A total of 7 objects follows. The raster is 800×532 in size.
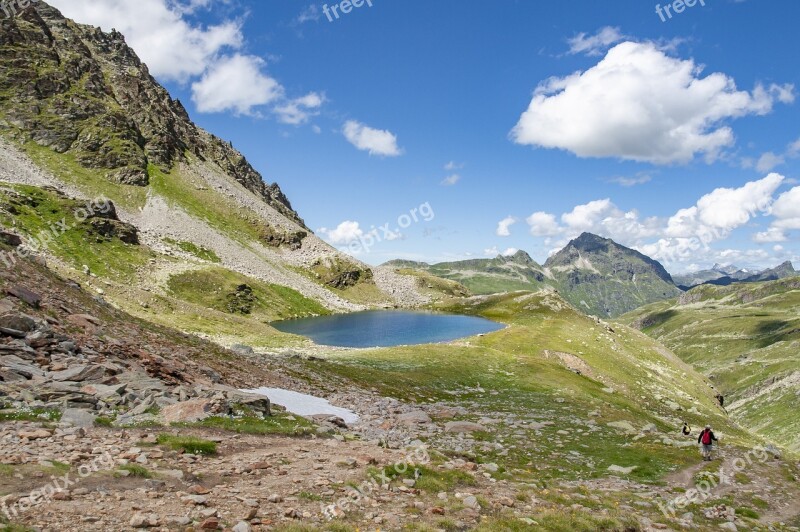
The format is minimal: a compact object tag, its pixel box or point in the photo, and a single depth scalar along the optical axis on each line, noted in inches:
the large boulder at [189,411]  796.0
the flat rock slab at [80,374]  811.3
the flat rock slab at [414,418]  1310.4
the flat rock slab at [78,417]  674.0
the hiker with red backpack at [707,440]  1242.2
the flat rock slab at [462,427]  1277.1
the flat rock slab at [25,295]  1050.1
